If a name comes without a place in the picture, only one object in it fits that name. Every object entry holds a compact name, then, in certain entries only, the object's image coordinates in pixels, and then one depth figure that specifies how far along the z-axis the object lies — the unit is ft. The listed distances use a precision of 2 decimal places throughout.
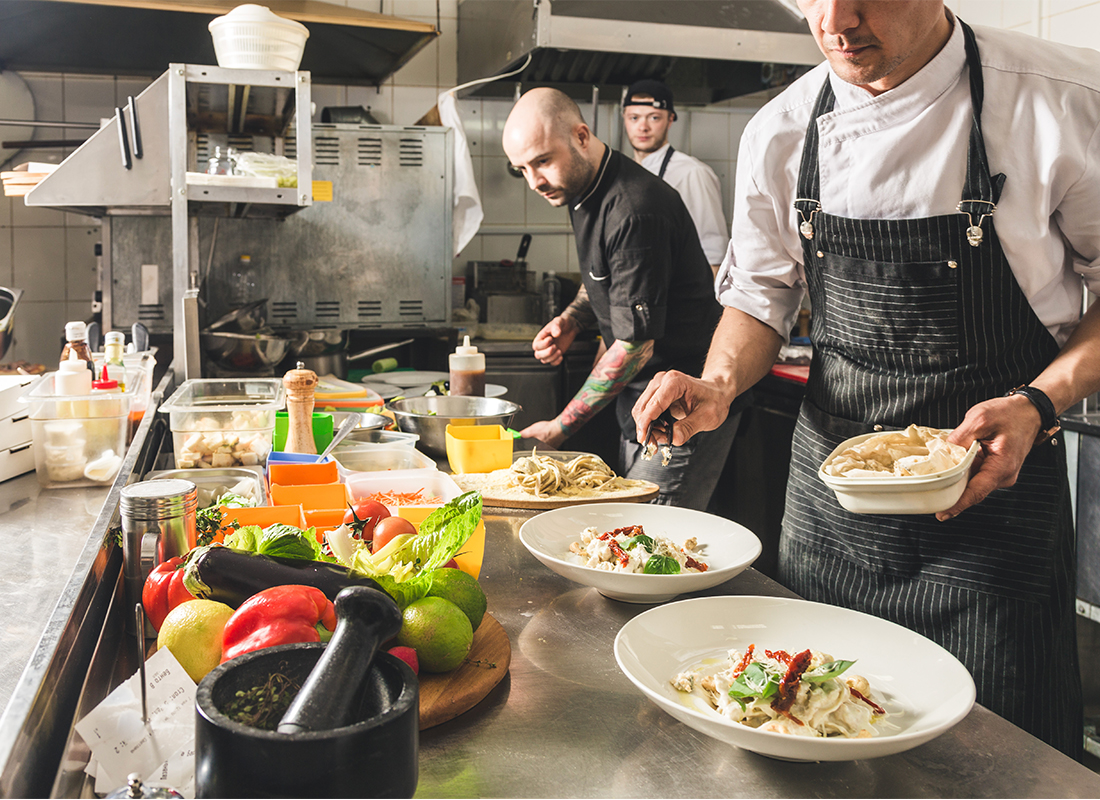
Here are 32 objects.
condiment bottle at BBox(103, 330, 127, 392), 7.10
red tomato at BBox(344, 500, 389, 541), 4.22
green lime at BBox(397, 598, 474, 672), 3.09
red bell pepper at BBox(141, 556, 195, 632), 3.27
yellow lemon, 2.88
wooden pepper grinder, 5.96
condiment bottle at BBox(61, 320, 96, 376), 6.72
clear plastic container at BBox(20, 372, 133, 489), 5.76
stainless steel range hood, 12.25
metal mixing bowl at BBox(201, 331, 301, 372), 9.24
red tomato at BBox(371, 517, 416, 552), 3.91
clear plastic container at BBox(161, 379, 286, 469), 5.71
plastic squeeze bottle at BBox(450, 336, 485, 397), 8.20
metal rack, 8.32
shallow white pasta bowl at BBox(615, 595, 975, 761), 2.52
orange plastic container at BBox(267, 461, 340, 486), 5.11
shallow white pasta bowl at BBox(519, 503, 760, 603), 3.90
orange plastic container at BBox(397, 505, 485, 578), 3.99
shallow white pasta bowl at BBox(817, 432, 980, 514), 3.83
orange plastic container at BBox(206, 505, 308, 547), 4.13
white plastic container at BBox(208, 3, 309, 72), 8.62
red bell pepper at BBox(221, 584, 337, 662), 2.76
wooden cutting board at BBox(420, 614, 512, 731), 2.97
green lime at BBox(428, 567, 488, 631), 3.33
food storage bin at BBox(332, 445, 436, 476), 6.13
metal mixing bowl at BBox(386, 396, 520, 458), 7.19
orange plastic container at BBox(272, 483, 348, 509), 4.67
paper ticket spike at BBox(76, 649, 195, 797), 2.46
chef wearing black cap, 14.17
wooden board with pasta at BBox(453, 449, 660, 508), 5.78
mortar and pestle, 1.92
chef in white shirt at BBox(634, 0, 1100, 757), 4.60
